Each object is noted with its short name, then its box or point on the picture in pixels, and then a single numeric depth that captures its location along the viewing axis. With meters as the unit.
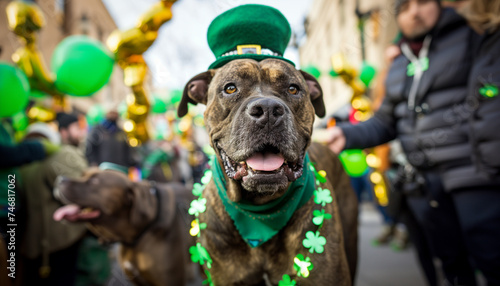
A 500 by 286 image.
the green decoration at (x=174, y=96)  6.32
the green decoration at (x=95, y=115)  6.57
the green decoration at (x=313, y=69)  4.99
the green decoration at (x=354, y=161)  3.83
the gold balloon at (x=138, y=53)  2.72
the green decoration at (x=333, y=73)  4.76
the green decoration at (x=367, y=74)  5.36
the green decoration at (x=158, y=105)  6.59
